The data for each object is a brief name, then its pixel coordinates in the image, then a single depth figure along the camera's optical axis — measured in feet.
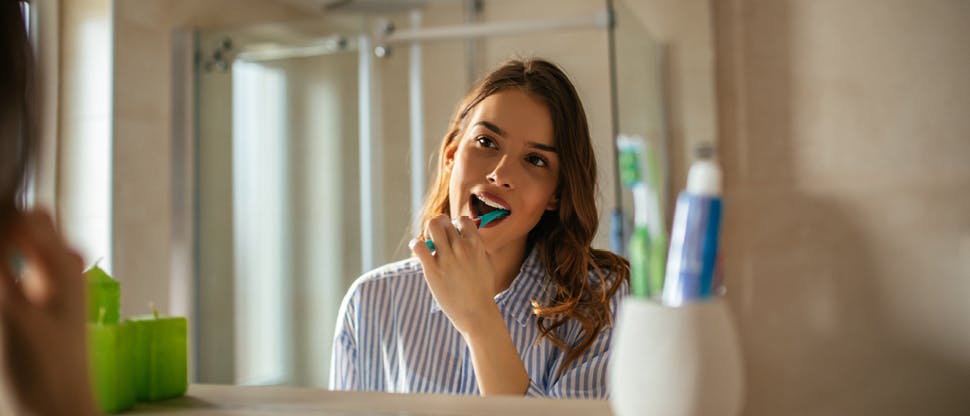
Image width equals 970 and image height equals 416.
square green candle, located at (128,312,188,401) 1.87
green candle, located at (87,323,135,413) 1.76
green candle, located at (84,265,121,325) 1.81
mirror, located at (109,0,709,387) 2.78
